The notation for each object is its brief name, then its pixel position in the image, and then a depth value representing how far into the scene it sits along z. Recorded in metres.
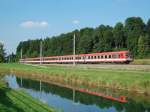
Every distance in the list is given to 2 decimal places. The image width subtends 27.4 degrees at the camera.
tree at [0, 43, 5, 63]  80.72
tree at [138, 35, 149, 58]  79.44
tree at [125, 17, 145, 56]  90.88
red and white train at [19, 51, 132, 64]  56.11
